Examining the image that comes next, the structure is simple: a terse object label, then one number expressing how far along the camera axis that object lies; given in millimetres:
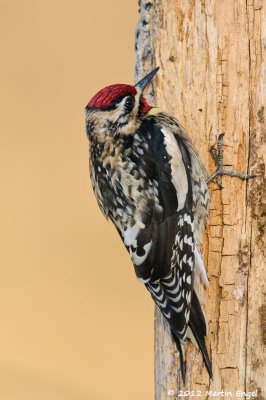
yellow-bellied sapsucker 6766
